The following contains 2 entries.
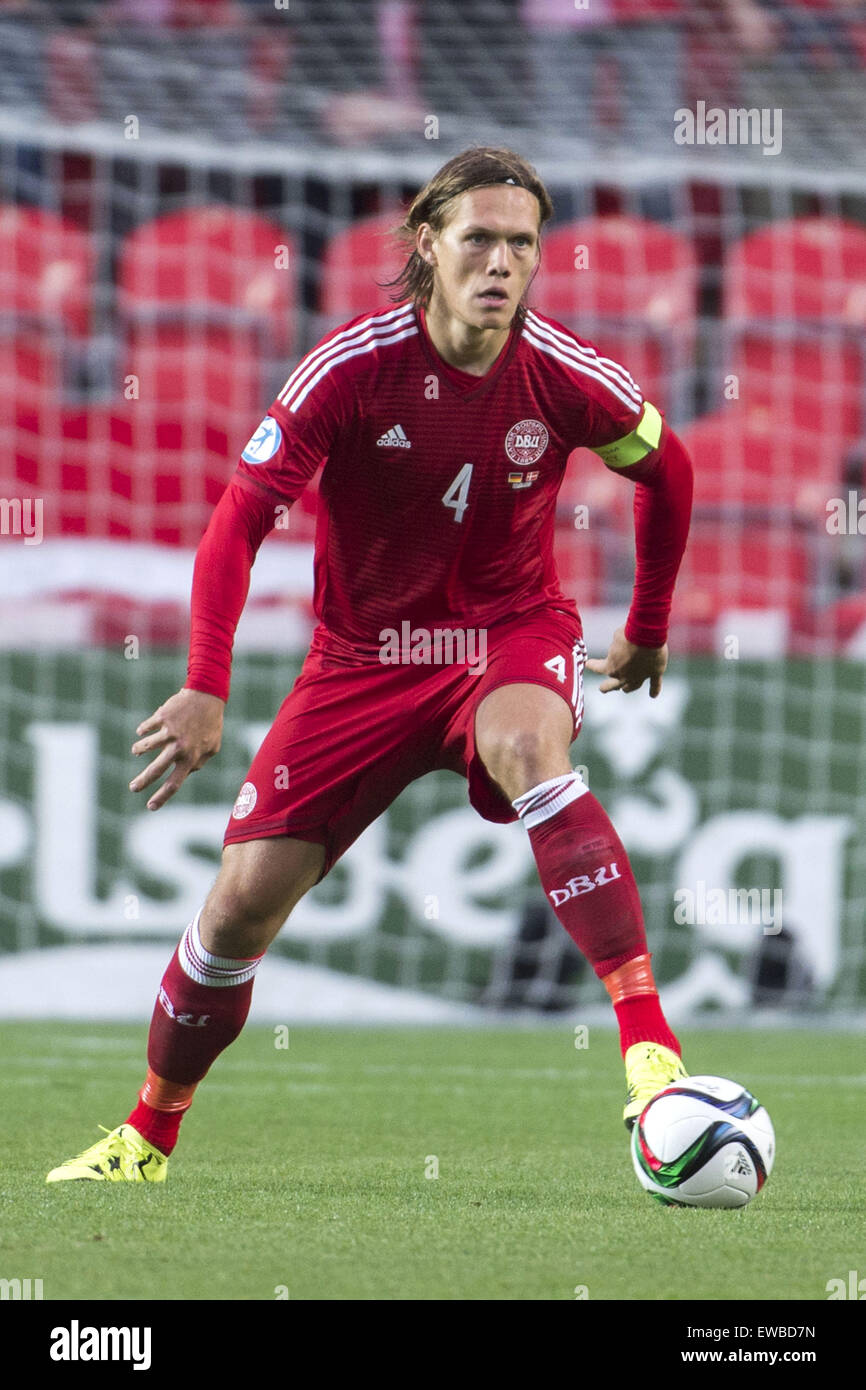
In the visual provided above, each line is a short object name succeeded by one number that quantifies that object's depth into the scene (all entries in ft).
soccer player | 24.56
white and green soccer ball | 22.02
